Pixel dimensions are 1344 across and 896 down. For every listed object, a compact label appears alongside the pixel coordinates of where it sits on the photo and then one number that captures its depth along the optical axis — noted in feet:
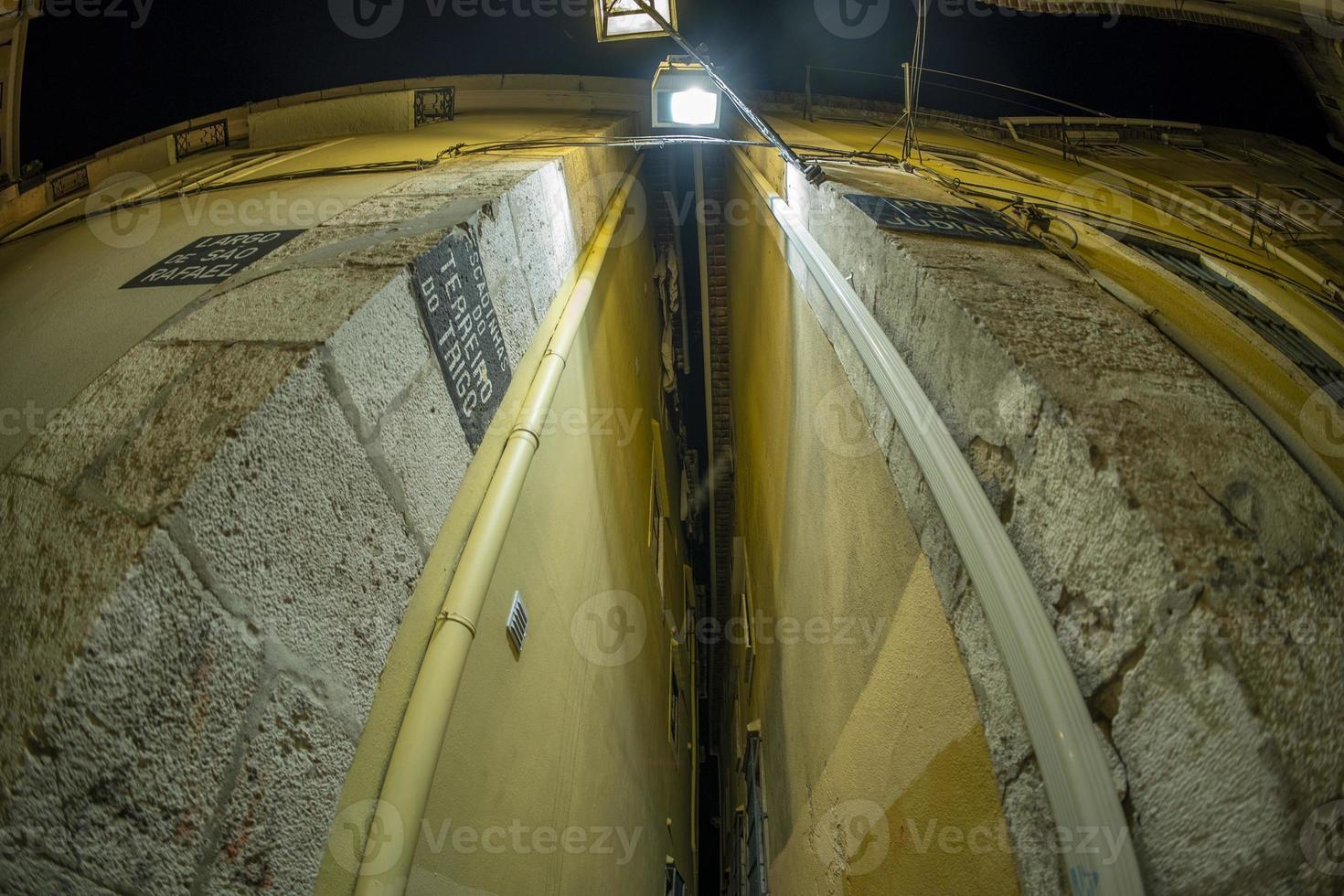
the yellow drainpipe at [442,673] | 3.86
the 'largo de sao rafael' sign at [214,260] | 7.25
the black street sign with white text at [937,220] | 6.35
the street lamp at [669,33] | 9.45
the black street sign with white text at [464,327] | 5.26
